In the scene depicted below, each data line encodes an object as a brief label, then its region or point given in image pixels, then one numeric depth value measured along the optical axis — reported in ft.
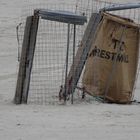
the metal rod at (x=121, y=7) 61.11
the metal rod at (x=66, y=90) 60.58
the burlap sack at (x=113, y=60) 62.34
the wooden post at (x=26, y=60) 59.16
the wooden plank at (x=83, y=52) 61.16
